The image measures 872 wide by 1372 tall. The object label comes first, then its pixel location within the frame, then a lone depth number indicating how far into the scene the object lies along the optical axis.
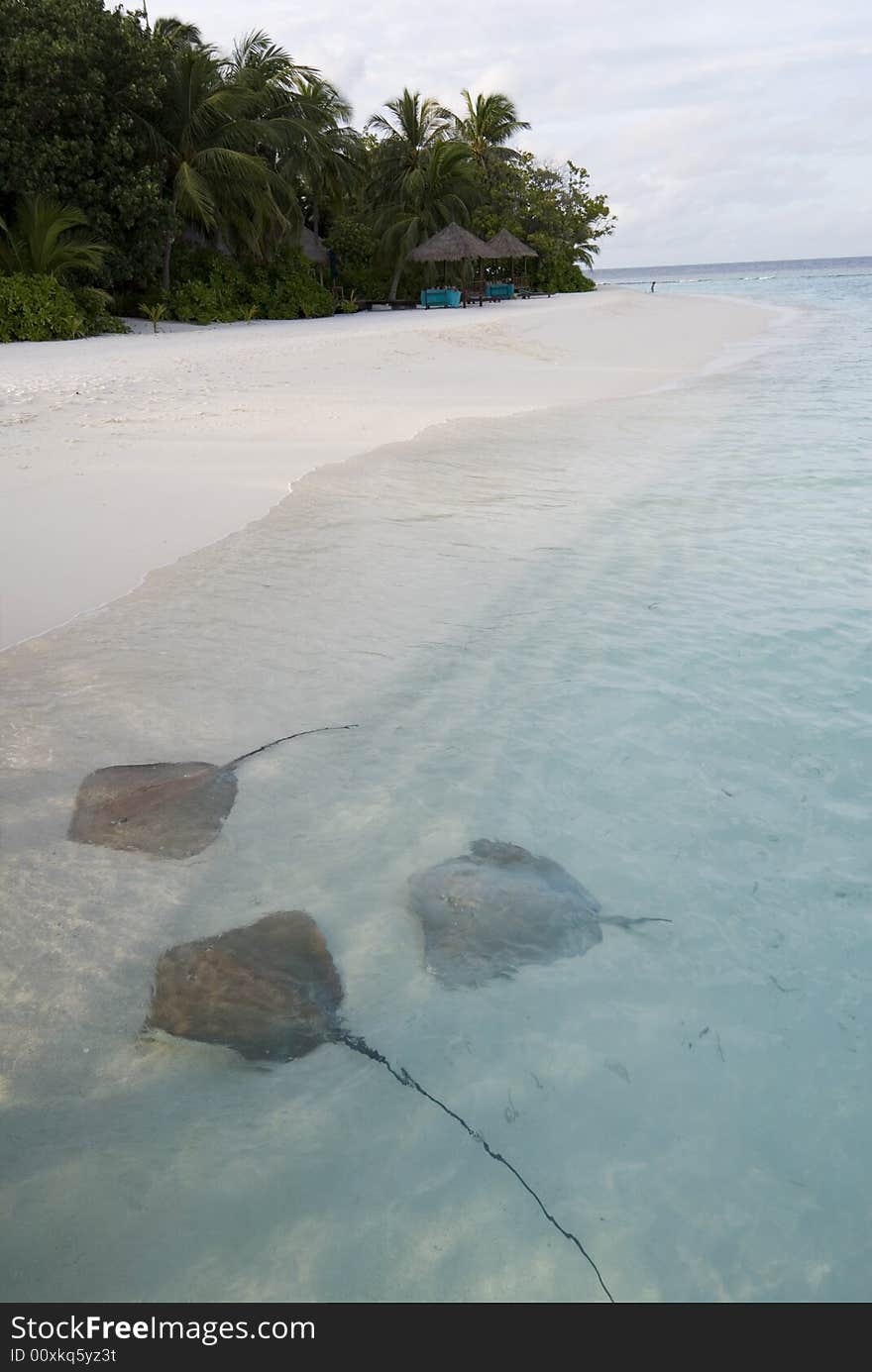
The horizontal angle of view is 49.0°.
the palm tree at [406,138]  31.77
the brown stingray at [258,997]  2.06
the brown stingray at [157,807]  2.78
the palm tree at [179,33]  23.82
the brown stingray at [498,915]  2.37
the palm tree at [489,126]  38.72
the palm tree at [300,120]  23.98
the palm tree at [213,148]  21.12
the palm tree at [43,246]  18.33
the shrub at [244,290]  22.78
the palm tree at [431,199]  30.36
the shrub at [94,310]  18.52
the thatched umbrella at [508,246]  31.87
